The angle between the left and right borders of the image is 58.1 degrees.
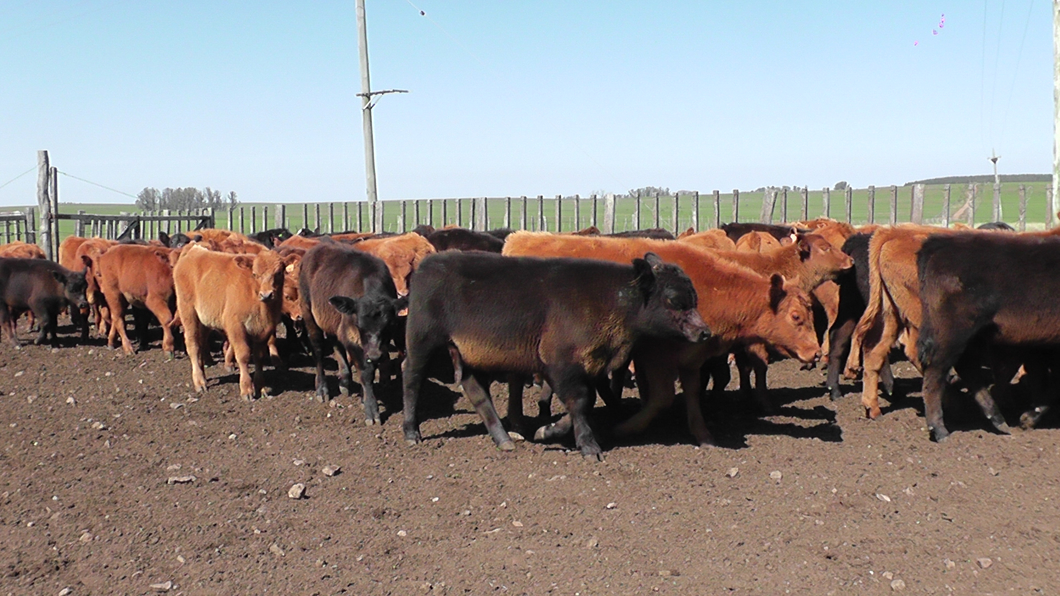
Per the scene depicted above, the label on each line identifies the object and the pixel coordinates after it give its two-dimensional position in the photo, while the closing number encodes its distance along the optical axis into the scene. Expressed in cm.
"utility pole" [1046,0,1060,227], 1234
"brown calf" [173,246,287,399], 985
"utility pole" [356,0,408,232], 2316
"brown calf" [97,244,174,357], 1214
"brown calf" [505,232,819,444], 756
